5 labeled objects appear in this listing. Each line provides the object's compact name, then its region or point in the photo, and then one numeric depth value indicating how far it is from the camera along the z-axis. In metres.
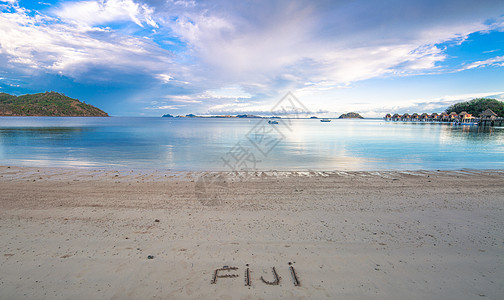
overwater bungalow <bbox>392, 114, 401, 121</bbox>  185.49
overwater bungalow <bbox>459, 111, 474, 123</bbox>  111.19
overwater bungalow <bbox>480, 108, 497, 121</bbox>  98.62
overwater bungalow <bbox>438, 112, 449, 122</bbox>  136.88
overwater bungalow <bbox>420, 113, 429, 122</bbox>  158.75
